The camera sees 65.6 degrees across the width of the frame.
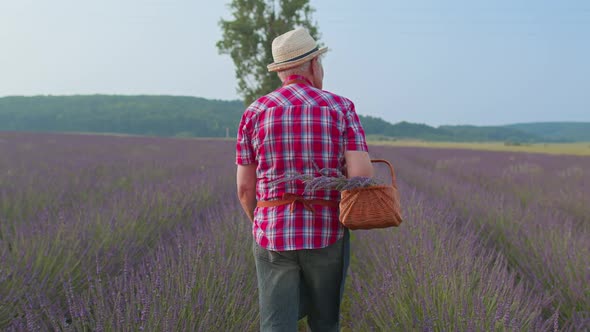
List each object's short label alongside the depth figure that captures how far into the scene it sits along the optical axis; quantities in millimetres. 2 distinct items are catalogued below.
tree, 19156
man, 1710
